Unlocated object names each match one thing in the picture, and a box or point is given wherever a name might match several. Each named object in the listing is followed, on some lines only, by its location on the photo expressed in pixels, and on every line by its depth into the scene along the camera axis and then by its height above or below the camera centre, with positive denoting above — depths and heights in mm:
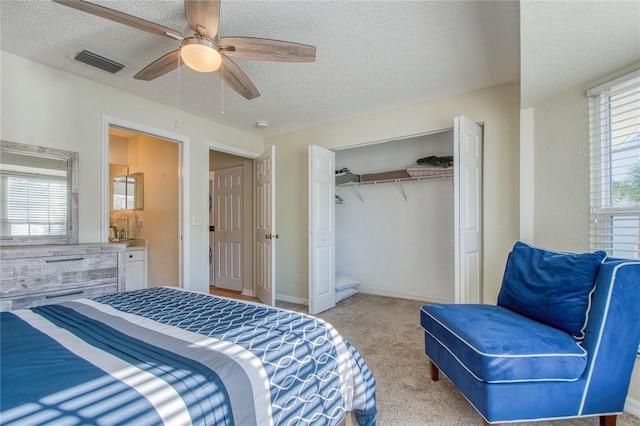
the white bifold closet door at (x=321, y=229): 3531 -207
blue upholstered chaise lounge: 1388 -699
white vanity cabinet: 3957 -743
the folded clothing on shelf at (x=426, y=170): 3816 +559
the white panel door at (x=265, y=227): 3650 -179
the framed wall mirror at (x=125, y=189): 4414 +370
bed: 725 -477
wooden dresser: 1994 -443
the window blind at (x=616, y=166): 1808 +300
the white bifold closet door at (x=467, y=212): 2592 +3
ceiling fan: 1461 +972
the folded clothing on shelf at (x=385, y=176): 4129 +542
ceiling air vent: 2291 +1242
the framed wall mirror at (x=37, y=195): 2297 +156
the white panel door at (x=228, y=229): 4715 -258
